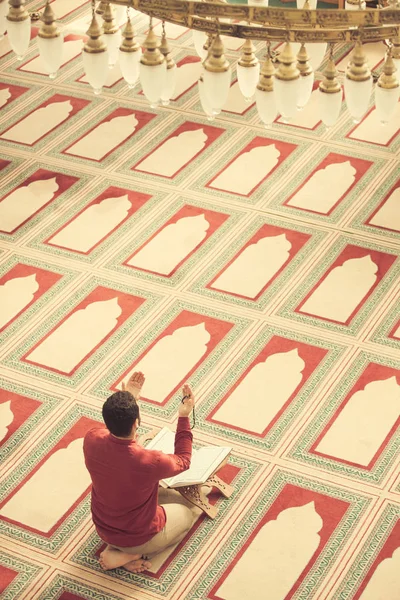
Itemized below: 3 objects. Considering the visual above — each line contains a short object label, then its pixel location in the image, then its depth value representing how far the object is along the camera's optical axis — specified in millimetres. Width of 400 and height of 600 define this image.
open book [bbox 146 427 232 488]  4715
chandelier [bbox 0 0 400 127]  2945
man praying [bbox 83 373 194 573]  4242
